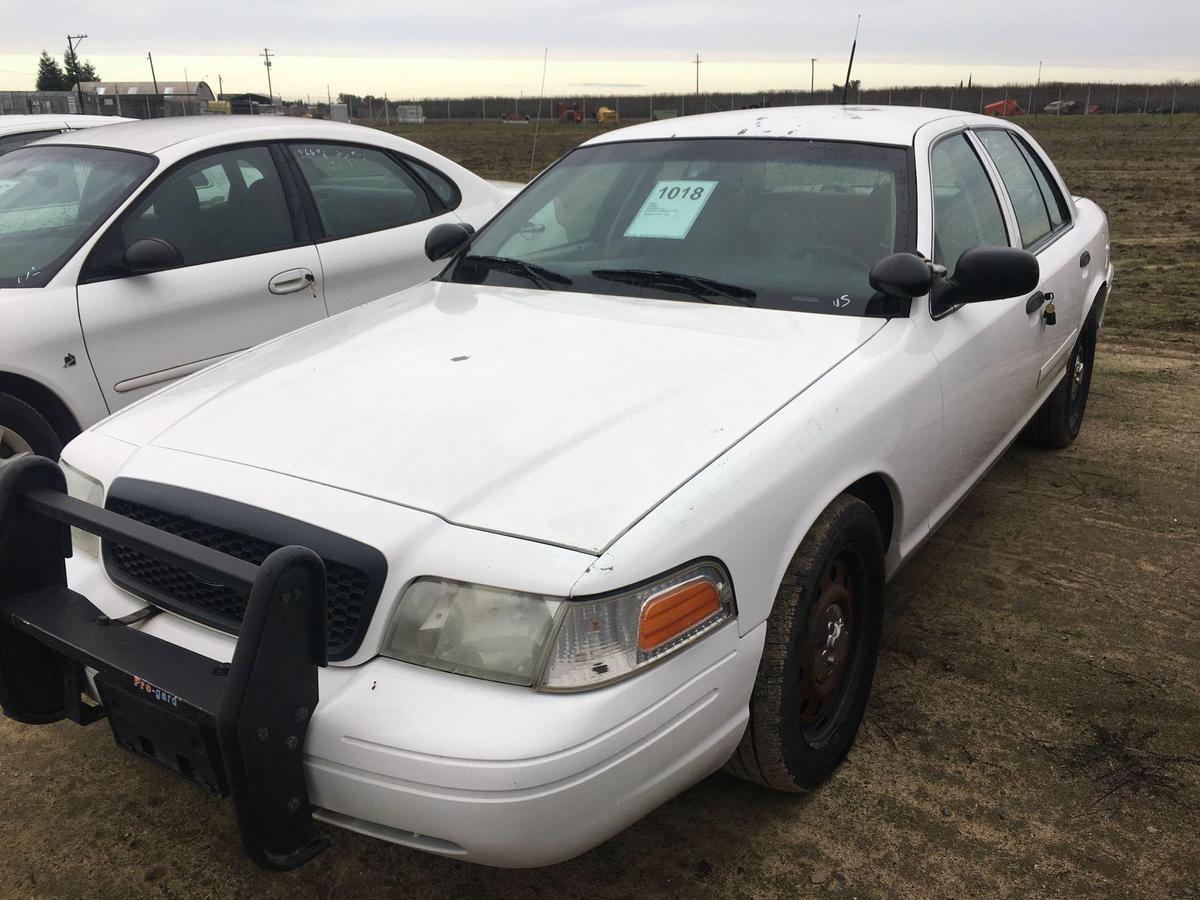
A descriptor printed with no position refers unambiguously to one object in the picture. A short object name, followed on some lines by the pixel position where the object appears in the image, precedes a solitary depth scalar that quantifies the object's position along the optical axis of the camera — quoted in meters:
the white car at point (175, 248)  3.97
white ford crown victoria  1.83
